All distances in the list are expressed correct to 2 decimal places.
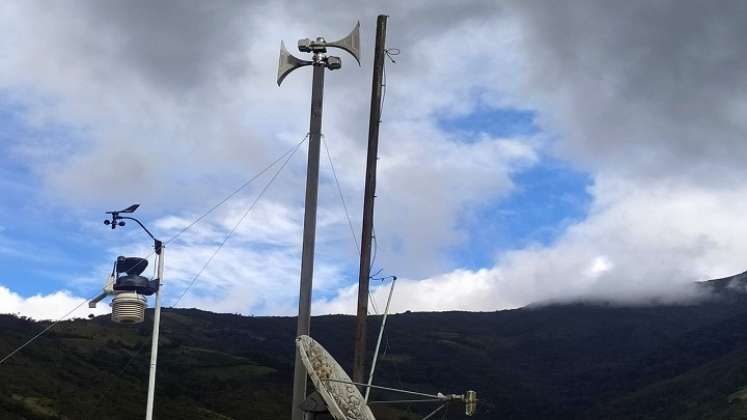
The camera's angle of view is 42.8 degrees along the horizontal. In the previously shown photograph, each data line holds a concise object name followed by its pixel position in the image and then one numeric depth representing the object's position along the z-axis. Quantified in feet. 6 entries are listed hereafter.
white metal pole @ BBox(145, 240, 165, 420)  62.95
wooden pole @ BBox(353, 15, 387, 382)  73.46
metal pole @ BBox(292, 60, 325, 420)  62.39
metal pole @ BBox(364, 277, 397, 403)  71.15
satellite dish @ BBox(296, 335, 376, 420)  54.95
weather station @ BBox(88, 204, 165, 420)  59.62
